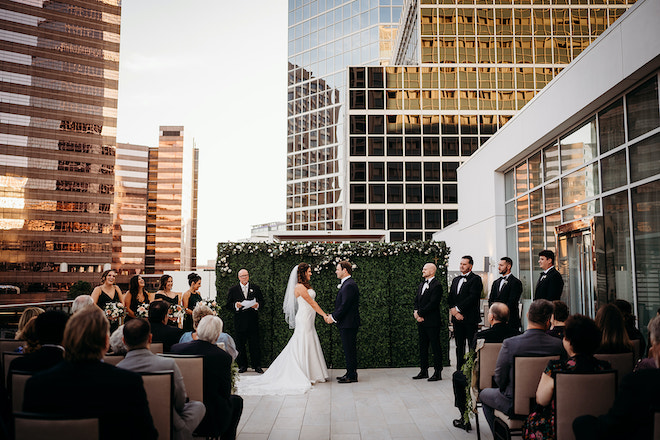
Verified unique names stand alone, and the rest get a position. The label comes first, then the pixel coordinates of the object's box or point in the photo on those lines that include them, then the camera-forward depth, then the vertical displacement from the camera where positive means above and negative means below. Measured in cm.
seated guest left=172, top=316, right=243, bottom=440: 363 -93
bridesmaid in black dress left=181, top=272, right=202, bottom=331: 726 -63
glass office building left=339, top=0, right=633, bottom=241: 3244 +1204
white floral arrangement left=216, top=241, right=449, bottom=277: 861 +9
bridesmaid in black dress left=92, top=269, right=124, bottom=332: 700 -56
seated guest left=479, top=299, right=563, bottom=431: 373 -72
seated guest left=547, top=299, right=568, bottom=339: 419 -56
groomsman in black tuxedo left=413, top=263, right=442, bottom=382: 740 -98
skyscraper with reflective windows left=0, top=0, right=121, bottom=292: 7419 +1885
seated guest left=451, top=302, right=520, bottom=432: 462 -75
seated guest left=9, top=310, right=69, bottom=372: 307 -59
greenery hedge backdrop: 858 -53
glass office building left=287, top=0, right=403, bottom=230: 4722 +1806
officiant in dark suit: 802 -103
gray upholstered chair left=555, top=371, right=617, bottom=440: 296 -86
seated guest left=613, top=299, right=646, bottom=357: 432 -69
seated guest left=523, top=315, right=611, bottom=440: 302 -69
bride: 695 -155
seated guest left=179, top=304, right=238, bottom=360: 462 -81
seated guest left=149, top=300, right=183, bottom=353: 465 -71
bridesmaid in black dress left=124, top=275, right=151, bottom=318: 696 -60
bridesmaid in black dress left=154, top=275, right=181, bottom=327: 712 -52
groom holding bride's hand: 738 -94
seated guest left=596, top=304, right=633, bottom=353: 365 -59
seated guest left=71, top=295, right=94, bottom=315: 522 -49
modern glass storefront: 647 +85
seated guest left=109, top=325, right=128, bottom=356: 385 -72
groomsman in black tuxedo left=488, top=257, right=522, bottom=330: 751 -55
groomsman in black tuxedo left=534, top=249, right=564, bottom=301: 690 -38
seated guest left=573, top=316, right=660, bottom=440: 243 -78
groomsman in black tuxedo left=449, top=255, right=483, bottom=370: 738 -80
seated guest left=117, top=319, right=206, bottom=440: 299 -66
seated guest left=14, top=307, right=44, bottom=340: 409 -50
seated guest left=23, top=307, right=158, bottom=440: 225 -63
